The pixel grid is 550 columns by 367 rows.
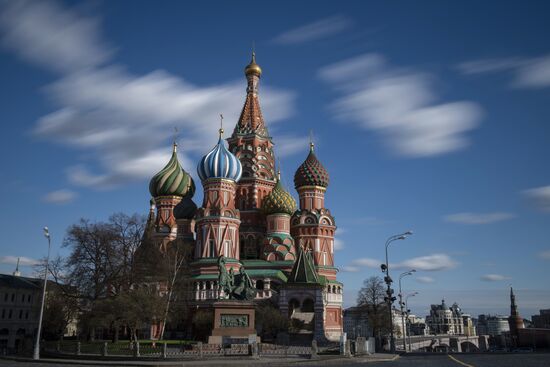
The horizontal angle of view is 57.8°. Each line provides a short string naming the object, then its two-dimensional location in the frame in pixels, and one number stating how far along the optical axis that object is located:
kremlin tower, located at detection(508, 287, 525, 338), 110.75
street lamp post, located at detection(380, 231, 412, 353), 35.44
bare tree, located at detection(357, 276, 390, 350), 59.28
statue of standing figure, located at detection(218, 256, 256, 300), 32.12
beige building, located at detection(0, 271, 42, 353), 62.41
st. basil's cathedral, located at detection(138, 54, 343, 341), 52.38
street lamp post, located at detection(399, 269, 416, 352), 48.76
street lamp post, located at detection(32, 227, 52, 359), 27.59
